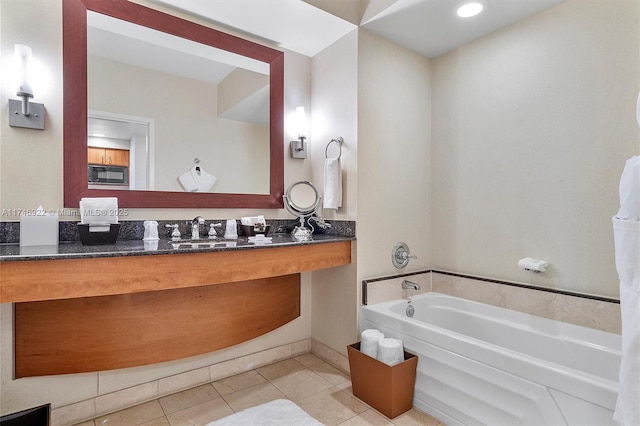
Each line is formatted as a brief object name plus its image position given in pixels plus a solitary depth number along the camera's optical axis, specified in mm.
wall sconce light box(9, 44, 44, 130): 1574
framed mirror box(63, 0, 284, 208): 1771
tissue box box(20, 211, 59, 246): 1545
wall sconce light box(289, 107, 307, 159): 2521
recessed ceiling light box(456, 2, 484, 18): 1993
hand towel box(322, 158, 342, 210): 2289
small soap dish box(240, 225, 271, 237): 2223
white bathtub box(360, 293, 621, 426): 1296
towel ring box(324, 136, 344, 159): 2344
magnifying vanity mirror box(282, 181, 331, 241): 2447
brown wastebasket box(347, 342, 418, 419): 1764
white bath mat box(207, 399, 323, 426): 1703
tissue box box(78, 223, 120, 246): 1598
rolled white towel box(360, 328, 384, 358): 1915
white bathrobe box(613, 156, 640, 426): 1092
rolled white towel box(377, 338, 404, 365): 1827
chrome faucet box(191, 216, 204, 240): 2064
